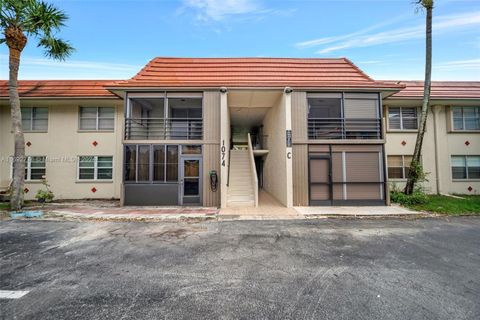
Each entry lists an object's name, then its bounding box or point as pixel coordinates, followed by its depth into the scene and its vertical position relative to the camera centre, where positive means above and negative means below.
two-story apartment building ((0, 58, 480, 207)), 9.30 +1.87
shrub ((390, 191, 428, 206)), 9.07 -1.54
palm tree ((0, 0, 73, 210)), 8.16 +5.87
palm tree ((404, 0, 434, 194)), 9.23 +2.94
